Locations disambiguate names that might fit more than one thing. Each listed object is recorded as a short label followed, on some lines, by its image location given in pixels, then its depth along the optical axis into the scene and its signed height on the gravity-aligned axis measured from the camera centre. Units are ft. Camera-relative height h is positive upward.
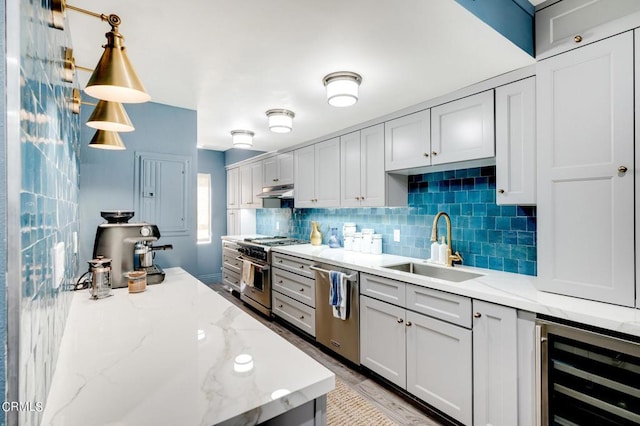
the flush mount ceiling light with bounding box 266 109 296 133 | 9.34 +2.79
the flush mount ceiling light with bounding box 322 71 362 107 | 6.77 +2.72
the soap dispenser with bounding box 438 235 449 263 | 8.71 -1.15
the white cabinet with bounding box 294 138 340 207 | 11.61 +1.48
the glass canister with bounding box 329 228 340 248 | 12.74 -1.24
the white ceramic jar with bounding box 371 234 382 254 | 10.82 -1.16
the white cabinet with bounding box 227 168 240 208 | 18.61 +1.48
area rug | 6.80 -4.55
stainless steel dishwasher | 8.87 -3.31
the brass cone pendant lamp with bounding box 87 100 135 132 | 4.52 +1.40
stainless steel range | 13.11 -2.38
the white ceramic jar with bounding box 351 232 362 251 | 11.41 -1.09
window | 19.22 +0.24
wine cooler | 4.48 -2.56
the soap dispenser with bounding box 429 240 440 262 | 8.87 -1.15
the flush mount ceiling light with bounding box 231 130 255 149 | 11.95 +2.87
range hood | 14.03 +0.93
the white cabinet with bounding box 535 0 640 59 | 5.01 +3.23
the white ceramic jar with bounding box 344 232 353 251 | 11.86 -1.16
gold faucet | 8.45 -1.00
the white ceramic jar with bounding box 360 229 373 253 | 10.98 -1.04
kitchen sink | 8.06 -1.66
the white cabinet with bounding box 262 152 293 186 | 14.29 +2.02
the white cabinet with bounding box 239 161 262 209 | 16.54 +1.49
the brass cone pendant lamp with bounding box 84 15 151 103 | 3.05 +1.38
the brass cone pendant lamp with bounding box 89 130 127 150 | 5.85 +1.35
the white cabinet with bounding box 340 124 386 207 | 9.77 +1.43
